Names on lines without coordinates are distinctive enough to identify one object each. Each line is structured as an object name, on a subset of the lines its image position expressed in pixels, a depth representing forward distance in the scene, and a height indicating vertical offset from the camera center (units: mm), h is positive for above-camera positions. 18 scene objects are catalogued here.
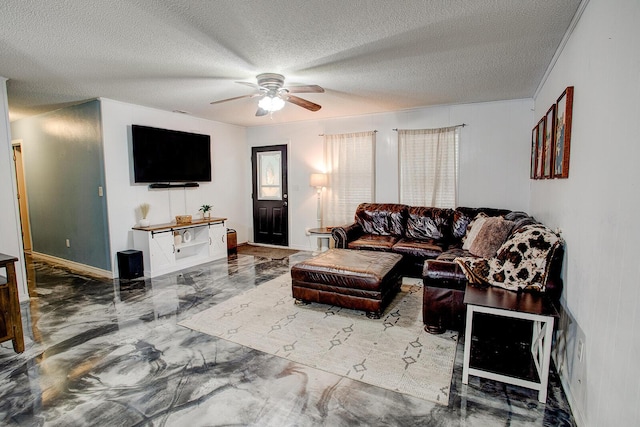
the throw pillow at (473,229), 4009 -543
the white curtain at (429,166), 5141 +314
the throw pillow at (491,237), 3328 -534
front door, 6629 -155
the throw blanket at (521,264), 2324 -567
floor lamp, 5805 +122
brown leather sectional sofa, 2842 -753
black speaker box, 4516 -1029
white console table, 4727 -867
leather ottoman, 3217 -949
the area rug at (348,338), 2326 -1300
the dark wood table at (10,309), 2559 -932
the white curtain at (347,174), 5715 +226
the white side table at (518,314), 1995 -780
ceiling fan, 3331 +1006
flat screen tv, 4855 +518
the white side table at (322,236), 5535 -823
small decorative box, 5258 -490
